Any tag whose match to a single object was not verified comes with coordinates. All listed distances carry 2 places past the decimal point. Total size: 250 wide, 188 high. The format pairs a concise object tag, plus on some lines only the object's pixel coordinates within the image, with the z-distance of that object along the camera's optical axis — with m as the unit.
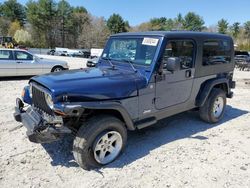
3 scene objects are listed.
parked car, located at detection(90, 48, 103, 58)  24.61
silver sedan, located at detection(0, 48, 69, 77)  7.64
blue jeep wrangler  2.52
